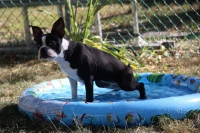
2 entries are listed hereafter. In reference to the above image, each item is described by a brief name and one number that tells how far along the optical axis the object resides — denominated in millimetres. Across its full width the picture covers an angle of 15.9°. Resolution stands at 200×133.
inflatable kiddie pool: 5521
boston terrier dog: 5952
